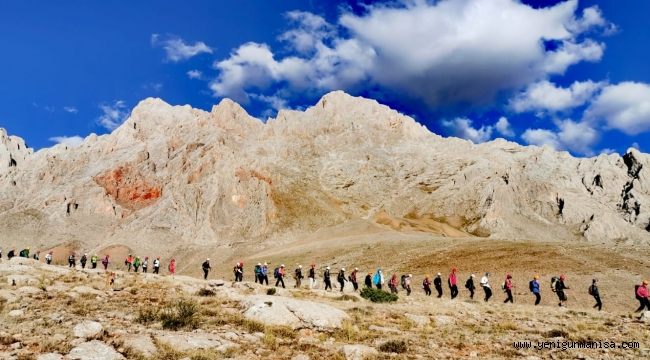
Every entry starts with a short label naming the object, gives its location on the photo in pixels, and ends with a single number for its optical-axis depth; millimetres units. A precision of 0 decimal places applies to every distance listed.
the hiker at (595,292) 30578
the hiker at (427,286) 38656
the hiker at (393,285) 38969
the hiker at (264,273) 39719
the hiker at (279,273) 39331
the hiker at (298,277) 40950
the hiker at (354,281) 39519
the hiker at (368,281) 39791
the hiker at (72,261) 54262
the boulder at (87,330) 14535
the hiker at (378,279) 39303
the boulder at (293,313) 18531
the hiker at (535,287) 32281
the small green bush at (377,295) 31438
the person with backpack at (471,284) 35719
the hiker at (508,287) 32581
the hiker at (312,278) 40281
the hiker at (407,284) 38547
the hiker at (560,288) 33022
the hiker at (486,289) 33547
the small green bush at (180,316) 17078
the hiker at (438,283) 36400
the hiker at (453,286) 35375
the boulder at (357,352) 14641
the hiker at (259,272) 39750
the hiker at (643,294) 27641
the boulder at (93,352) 12633
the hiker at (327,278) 39469
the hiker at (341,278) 38884
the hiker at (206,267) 43594
